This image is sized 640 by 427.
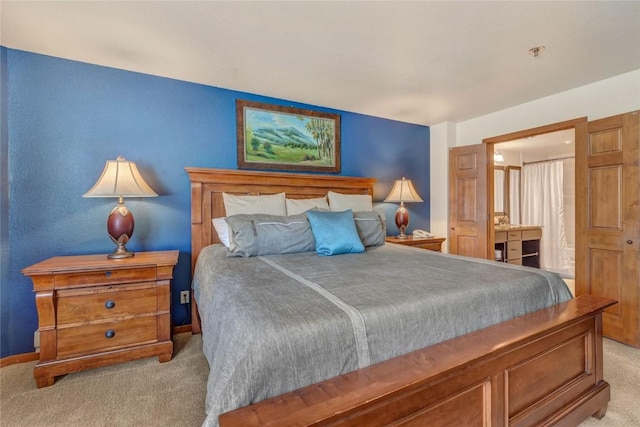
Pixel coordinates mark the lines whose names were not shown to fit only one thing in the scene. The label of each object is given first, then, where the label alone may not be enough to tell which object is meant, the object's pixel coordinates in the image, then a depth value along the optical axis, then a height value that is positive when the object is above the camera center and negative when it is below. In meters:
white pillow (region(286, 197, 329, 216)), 2.81 +0.05
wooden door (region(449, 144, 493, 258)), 3.73 +0.10
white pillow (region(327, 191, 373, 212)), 3.06 +0.08
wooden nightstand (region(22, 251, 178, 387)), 1.85 -0.68
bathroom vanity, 4.59 -0.63
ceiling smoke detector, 2.20 +1.21
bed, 0.89 -0.55
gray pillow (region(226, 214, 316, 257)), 2.20 -0.20
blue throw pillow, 2.29 -0.20
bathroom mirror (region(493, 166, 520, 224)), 5.51 +0.30
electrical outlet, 2.70 -0.81
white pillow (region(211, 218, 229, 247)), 2.45 -0.16
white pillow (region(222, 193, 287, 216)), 2.64 +0.05
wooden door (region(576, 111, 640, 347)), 2.42 -0.11
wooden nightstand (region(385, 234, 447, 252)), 3.42 -0.41
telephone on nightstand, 3.77 -0.35
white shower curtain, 5.18 -0.08
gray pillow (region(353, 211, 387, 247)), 2.71 -0.18
